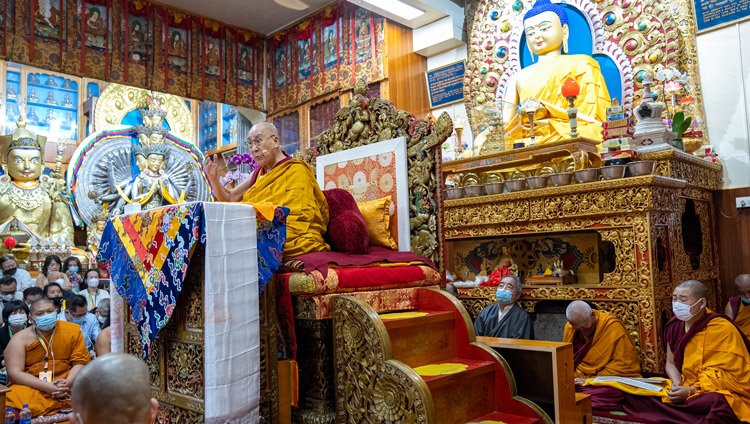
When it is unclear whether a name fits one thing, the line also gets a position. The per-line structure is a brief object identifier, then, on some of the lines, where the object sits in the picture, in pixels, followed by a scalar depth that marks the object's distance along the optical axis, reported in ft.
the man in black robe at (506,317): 15.37
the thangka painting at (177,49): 28.12
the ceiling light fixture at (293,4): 28.81
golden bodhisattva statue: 29.30
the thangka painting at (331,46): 28.71
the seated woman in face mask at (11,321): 14.34
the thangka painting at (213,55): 29.50
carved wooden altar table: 14.92
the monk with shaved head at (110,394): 3.93
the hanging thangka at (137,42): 26.48
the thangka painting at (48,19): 23.72
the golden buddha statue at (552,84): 20.69
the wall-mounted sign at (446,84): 25.88
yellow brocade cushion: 13.35
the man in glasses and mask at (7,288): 19.43
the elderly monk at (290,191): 11.41
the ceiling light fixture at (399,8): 24.09
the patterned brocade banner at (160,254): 9.02
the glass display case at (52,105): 36.60
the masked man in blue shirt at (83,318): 17.44
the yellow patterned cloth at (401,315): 10.39
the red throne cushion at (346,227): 12.10
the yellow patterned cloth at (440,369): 9.62
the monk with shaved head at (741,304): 15.81
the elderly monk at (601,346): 14.52
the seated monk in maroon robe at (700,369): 11.81
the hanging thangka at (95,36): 25.04
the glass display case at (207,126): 41.98
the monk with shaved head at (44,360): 12.98
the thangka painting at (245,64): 31.24
